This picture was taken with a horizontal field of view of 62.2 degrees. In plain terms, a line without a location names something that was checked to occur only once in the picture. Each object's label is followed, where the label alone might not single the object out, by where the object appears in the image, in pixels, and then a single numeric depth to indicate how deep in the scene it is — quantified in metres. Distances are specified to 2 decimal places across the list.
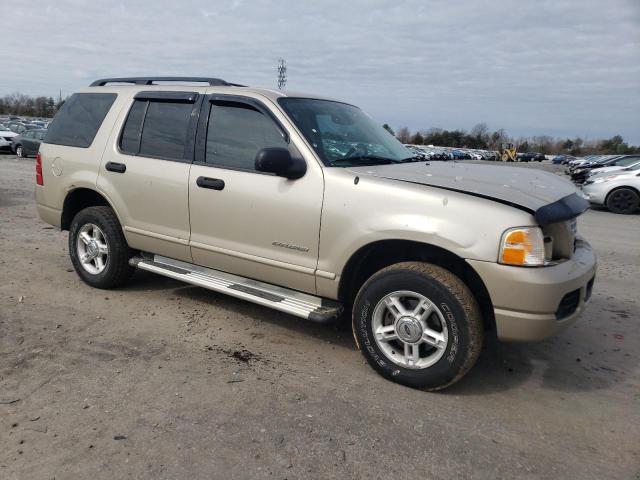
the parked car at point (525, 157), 83.94
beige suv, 3.17
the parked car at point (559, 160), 77.79
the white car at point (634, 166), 14.13
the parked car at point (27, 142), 24.27
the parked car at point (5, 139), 26.11
